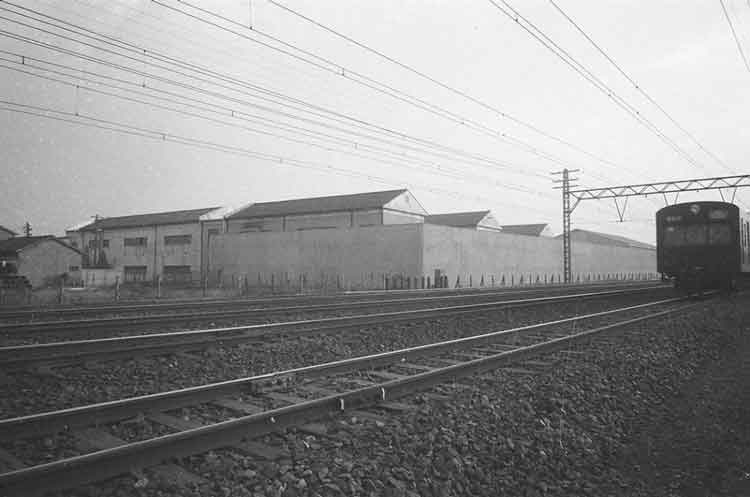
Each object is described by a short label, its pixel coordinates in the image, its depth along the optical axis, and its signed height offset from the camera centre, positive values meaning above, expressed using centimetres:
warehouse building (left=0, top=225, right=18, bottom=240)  5791 +489
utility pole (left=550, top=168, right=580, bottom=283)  4247 +486
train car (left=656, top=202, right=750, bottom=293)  2036 +99
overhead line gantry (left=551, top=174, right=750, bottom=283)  3392 +575
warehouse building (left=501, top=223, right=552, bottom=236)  8031 +675
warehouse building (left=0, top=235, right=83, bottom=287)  4016 +137
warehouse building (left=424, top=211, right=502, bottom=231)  5803 +602
